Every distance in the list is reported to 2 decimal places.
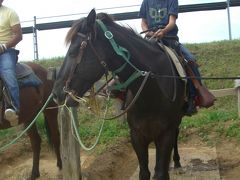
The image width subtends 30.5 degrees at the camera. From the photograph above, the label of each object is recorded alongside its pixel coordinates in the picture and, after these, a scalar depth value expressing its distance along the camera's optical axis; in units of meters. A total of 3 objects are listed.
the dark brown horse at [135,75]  4.04
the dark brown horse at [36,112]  6.73
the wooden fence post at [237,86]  7.73
